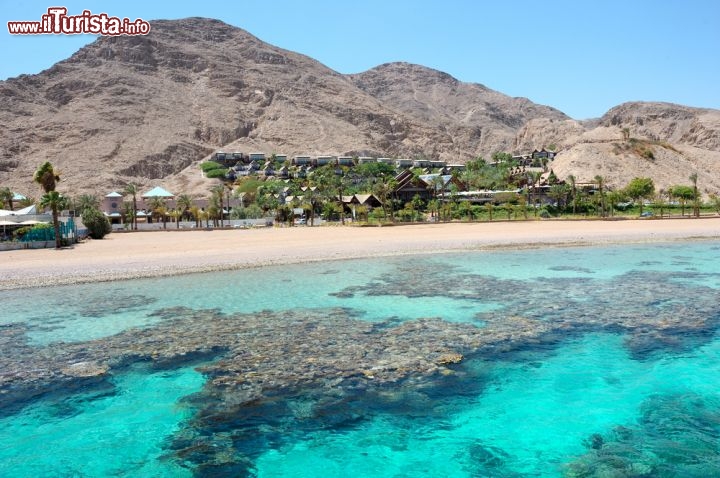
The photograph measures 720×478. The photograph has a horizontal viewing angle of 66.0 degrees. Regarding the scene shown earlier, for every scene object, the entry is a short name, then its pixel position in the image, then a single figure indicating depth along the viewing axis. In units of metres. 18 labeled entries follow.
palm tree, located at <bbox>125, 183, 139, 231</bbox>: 68.44
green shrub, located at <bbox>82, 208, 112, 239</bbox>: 52.47
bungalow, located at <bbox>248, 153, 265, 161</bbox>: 149.00
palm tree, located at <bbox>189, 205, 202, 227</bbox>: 74.27
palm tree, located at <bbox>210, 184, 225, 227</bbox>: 72.19
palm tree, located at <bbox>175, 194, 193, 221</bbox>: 80.19
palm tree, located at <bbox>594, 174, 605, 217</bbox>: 67.71
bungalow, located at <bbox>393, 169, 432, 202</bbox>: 88.38
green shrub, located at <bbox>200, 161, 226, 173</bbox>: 137.12
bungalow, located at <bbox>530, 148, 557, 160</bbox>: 150.04
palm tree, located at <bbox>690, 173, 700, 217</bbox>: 66.38
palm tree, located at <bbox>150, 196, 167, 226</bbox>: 76.62
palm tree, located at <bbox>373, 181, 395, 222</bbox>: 74.04
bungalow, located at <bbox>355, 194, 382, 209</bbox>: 80.19
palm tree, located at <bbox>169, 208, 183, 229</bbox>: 71.57
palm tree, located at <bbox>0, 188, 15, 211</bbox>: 64.88
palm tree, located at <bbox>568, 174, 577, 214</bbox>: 73.25
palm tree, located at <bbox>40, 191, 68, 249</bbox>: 40.09
